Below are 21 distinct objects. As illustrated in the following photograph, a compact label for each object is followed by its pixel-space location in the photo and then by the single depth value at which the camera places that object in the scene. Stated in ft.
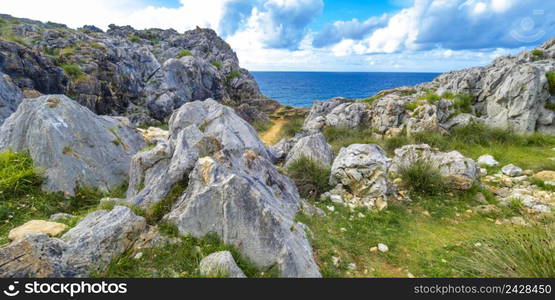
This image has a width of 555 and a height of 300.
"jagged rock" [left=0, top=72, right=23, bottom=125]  45.28
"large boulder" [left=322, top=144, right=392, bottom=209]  28.25
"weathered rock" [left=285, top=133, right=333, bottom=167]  36.91
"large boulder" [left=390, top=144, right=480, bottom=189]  30.31
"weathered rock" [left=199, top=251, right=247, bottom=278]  12.67
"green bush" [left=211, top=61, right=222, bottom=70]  162.20
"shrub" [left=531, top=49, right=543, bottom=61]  91.82
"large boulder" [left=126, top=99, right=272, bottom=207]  19.47
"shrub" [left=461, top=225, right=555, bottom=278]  13.16
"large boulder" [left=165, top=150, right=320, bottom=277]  14.73
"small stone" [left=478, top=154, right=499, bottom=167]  41.83
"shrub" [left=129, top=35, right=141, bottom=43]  185.79
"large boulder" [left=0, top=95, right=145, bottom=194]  24.97
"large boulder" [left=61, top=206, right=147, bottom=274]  12.93
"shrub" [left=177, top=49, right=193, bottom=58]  150.00
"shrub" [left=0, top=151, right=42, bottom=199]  21.85
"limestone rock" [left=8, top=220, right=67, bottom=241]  15.72
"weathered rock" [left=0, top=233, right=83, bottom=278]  11.55
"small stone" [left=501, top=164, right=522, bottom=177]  37.01
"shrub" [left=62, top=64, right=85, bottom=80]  76.43
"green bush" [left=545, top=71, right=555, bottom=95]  61.57
